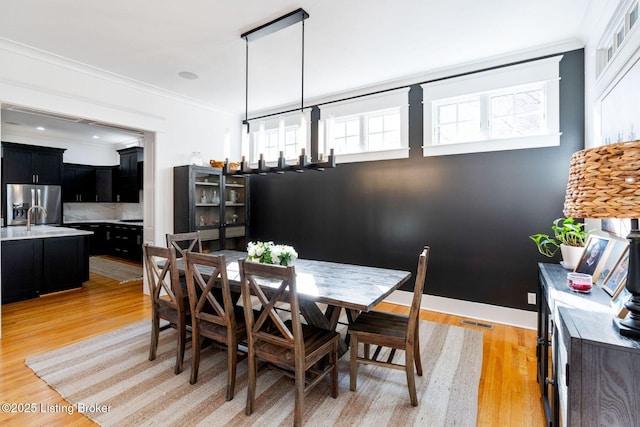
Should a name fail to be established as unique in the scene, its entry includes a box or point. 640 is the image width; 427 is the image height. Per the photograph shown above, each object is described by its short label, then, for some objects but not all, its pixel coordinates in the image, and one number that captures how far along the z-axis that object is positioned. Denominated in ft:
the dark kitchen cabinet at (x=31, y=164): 19.90
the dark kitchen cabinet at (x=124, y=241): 21.33
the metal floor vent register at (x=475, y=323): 10.94
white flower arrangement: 8.26
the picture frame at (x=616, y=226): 5.84
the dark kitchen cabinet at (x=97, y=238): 24.16
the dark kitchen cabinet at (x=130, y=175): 22.98
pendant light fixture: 8.27
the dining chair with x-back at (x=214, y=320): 6.88
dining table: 6.50
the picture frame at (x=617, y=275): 5.16
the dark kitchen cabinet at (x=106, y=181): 24.67
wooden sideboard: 3.54
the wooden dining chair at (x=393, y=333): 6.64
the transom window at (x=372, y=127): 12.92
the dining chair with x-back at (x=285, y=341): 5.90
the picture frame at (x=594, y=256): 6.34
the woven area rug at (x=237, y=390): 6.35
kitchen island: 13.23
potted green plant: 7.42
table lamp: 3.17
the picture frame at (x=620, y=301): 4.05
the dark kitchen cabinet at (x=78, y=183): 23.32
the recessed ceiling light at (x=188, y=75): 12.21
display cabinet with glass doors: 14.32
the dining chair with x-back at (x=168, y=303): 7.82
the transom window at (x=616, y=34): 6.22
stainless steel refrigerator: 19.95
